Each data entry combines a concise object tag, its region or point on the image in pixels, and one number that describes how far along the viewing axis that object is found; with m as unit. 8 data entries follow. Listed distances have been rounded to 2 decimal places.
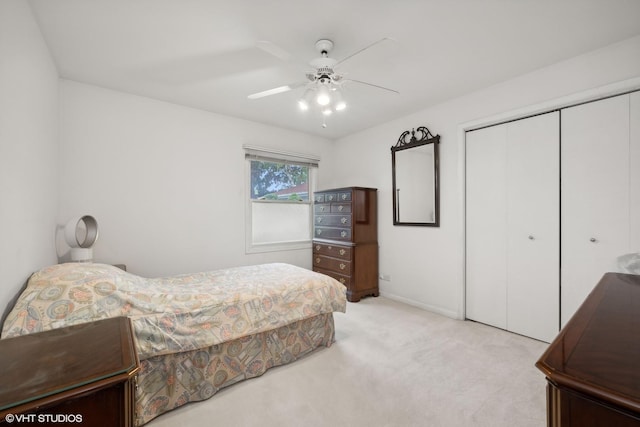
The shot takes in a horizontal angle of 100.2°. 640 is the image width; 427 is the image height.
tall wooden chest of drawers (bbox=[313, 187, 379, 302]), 3.84
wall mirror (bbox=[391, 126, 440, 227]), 3.44
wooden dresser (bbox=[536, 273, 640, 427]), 0.59
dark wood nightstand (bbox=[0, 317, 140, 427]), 0.68
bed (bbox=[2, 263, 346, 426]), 1.45
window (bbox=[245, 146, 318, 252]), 3.99
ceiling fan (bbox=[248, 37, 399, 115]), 2.04
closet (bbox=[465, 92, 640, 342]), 2.22
